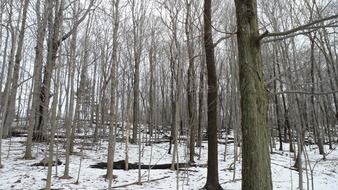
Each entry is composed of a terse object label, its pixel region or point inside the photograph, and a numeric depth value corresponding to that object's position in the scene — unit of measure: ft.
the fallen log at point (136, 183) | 25.12
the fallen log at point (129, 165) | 35.97
